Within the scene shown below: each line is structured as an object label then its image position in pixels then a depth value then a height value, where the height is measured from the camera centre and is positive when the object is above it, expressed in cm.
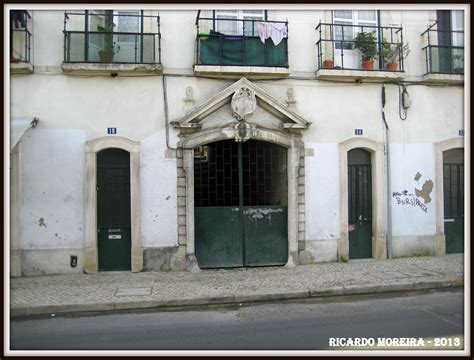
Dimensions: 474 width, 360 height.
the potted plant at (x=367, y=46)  1137 +378
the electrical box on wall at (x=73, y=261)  1025 -155
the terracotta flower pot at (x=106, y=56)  1030 +322
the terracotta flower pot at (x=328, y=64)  1123 +328
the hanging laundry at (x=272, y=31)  1087 +400
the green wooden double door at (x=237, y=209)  1088 -38
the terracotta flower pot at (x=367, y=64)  1141 +333
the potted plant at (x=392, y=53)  1151 +364
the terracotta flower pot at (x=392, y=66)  1157 +332
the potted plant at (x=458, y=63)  1196 +351
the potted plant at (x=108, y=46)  1031 +351
